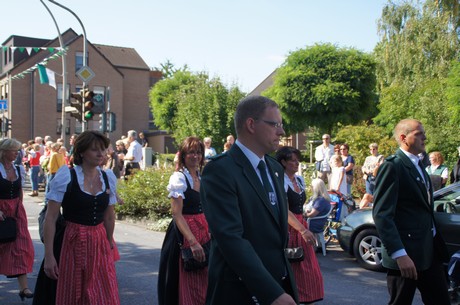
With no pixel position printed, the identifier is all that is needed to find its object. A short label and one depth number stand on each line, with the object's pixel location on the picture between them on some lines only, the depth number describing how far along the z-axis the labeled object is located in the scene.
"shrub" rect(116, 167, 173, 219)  12.26
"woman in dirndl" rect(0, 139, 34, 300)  6.29
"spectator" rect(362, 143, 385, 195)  11.70
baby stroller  9.80
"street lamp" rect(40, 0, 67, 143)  19.93
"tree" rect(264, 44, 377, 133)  29.36
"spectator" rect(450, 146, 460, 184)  10.84
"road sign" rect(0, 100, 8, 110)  31.80
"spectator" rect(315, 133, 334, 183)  13.29
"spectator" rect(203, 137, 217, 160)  13.95
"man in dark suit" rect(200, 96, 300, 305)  2.48
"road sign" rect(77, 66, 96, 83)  18.16
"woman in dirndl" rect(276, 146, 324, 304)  5.12
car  7.27
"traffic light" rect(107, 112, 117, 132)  18.30
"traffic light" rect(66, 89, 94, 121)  16.11
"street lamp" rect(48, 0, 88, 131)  18.41
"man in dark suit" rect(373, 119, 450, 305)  3.92
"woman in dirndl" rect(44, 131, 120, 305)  4.31
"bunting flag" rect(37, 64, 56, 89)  23.94
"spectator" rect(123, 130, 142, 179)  15.65
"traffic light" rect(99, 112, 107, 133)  18.05
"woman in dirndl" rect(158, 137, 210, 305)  4.70
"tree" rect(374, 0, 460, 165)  17.86
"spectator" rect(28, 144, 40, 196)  17.86
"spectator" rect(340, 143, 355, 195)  12.58
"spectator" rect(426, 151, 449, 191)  11.00
